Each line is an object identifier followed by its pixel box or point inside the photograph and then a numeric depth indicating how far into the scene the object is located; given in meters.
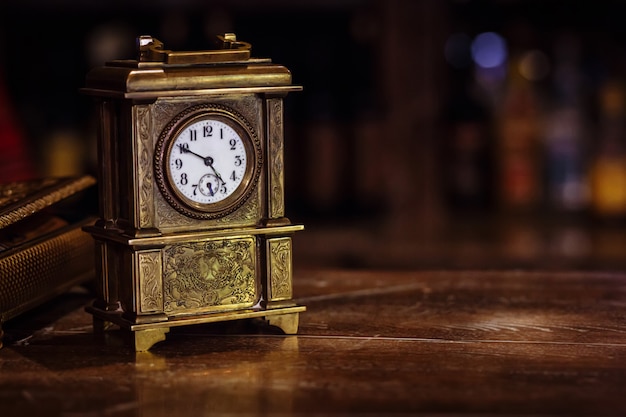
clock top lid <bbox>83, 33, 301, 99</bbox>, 0.85
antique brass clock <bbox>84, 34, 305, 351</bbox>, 0.86
